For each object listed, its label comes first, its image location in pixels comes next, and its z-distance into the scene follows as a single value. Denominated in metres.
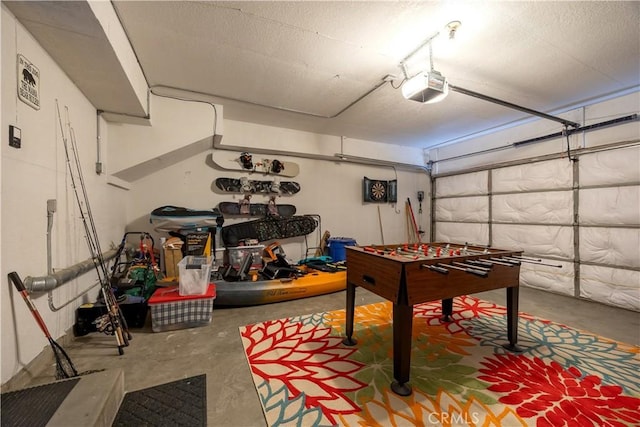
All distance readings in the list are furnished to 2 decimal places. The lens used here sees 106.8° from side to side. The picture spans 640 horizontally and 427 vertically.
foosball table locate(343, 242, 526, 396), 1.62
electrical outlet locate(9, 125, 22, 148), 1.46
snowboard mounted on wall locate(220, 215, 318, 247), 4.03
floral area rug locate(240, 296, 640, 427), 1.42
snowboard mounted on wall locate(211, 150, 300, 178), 4.16
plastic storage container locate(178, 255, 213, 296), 2.47
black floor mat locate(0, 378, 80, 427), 1.12
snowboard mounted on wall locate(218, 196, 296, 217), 4.19
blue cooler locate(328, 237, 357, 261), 4.69
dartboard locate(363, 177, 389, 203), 5.43
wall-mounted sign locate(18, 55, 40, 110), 1.54
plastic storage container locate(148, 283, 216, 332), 2.35
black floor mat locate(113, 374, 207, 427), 1.36
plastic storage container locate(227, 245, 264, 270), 3.89
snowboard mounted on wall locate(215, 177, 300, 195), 4.18
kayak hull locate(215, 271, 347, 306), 2.97
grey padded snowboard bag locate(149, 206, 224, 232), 3.34
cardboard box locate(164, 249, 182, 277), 3.36
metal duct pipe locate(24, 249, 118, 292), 1.60
